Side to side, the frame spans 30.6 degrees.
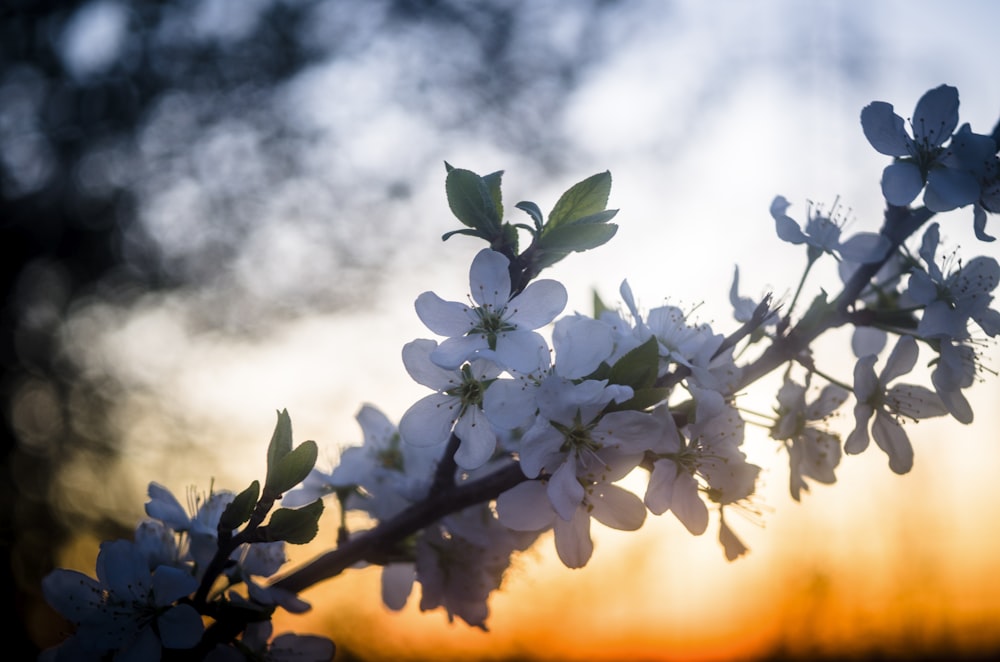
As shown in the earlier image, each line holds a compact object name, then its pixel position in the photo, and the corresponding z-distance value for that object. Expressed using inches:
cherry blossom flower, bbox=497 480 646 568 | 11.3
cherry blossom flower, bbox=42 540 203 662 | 11.4
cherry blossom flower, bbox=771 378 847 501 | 12.3
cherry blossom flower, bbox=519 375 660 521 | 10.9
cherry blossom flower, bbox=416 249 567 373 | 11.2
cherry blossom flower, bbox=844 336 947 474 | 12.0
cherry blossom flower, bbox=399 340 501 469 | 11.4
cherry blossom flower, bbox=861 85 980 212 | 11.7
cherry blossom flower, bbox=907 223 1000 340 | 11.6
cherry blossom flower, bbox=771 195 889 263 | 12.1
